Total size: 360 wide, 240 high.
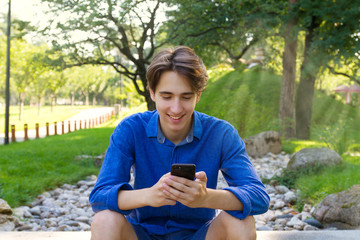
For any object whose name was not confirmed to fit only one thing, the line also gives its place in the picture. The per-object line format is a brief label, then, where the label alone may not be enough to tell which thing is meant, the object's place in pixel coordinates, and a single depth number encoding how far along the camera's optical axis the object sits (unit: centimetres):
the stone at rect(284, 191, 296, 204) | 609
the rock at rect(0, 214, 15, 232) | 426
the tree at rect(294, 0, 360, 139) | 1120
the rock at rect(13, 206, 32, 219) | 521
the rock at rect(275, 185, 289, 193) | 672
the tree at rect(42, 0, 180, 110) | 988
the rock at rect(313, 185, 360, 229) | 455
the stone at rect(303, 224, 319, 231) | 463
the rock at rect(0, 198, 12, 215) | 441
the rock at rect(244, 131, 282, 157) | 1026
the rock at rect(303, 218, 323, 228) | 478
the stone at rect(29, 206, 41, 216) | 546
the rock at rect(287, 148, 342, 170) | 757
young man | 205
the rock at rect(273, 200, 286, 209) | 584
